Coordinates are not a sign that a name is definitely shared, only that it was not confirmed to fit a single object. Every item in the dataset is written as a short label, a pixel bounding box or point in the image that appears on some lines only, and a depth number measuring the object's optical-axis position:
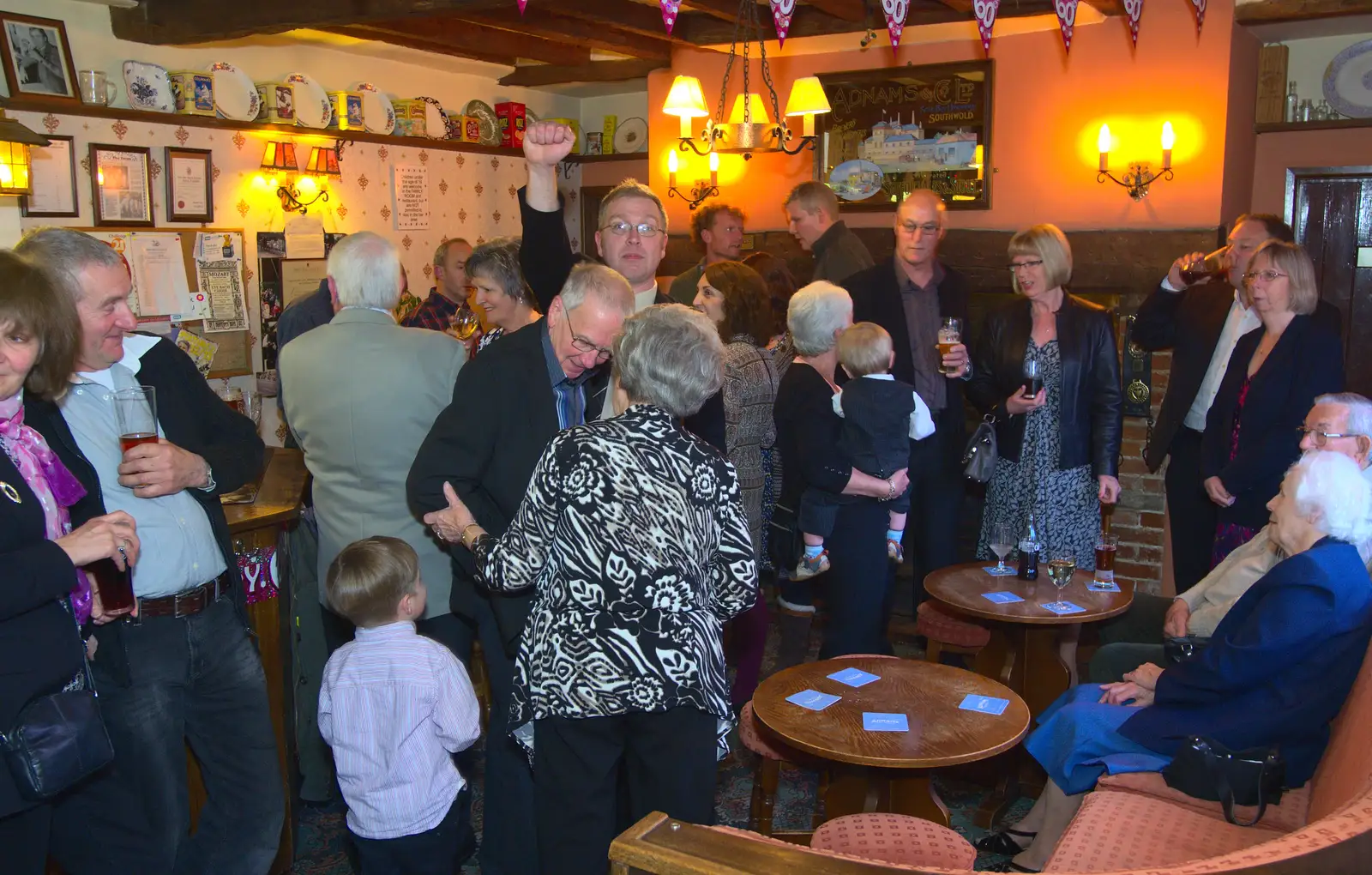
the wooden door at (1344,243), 6.59
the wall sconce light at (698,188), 7.39
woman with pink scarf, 1.80
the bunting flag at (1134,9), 4.33
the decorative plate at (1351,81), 6.32
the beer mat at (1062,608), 3.54
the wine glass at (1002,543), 3.94
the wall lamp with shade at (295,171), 6.70
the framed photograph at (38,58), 5.36
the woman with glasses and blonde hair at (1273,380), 3.84
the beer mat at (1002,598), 3.64
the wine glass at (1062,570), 3.68
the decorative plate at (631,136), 9.12
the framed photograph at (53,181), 5.50
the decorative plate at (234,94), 6.42
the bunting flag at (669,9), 3.99
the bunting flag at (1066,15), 4.40
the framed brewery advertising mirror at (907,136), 6.55
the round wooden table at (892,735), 2.62
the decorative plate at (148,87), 5.92
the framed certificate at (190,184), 6.19
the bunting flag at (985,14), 4.20
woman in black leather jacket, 4.19
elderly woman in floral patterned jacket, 2.11
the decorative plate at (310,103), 6.86
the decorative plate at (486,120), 8.41
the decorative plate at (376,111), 7.36
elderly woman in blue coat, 2.51
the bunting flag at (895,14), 4.21
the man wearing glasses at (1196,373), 4.34
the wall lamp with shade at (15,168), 4.93
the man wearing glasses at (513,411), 2.46
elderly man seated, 3.04
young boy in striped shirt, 2.52
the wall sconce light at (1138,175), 5.94
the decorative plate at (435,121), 7.86
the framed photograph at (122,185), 5.82
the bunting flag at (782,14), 4.22
